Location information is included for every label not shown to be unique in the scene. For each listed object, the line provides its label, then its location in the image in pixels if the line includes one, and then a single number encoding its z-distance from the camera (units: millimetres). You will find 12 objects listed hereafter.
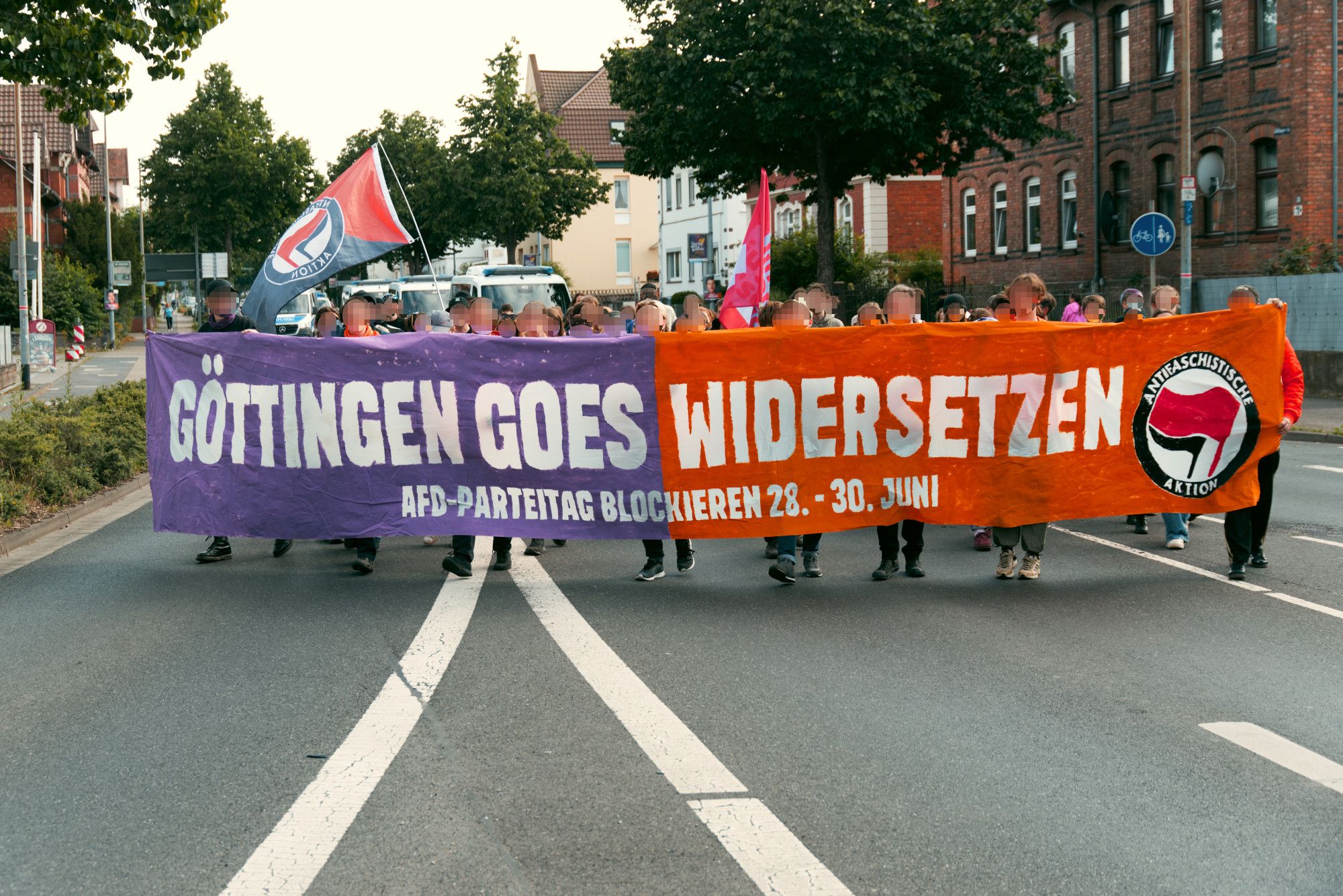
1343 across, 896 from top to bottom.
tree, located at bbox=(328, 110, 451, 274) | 80044
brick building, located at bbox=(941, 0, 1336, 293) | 31312
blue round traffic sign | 23703
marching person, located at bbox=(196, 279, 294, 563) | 10953
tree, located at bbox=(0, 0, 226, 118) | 14312
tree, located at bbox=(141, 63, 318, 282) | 78688
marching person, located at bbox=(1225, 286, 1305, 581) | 9586
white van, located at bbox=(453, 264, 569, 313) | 30219
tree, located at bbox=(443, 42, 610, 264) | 65562
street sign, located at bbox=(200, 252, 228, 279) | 59181
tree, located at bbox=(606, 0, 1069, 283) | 34125
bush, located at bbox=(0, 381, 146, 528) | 14094
